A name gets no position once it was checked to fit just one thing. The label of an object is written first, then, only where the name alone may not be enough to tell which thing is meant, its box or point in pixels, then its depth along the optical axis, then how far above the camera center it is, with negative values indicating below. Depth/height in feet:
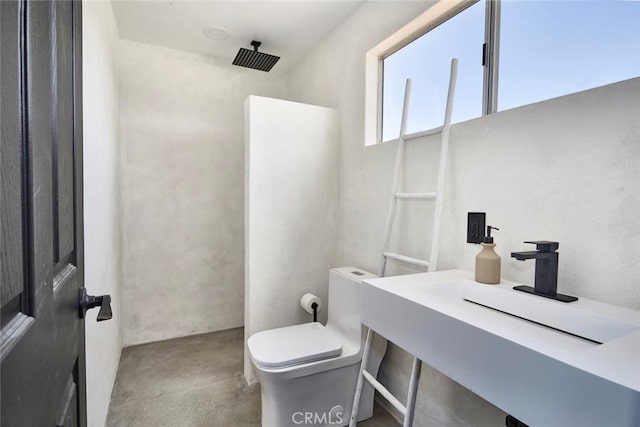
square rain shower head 8.43 +3.91
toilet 5.02 -2.68
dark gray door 1.19 -0.08
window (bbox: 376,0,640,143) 3.46 +2.05
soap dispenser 3.85 -0.71
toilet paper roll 6.97 -2.20
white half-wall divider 6.87 -0.15
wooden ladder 4.15 -0.29
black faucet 3.36 -0.64
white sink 1.88 -1.11
